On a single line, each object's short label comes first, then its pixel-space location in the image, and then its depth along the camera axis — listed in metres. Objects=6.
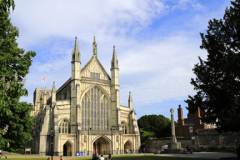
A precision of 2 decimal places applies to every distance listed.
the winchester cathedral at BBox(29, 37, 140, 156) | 45.50
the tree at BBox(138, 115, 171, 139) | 78.62
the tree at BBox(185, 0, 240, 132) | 19.17
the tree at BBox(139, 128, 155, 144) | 68.88
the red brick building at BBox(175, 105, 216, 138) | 64.94
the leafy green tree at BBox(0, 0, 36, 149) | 19.52
